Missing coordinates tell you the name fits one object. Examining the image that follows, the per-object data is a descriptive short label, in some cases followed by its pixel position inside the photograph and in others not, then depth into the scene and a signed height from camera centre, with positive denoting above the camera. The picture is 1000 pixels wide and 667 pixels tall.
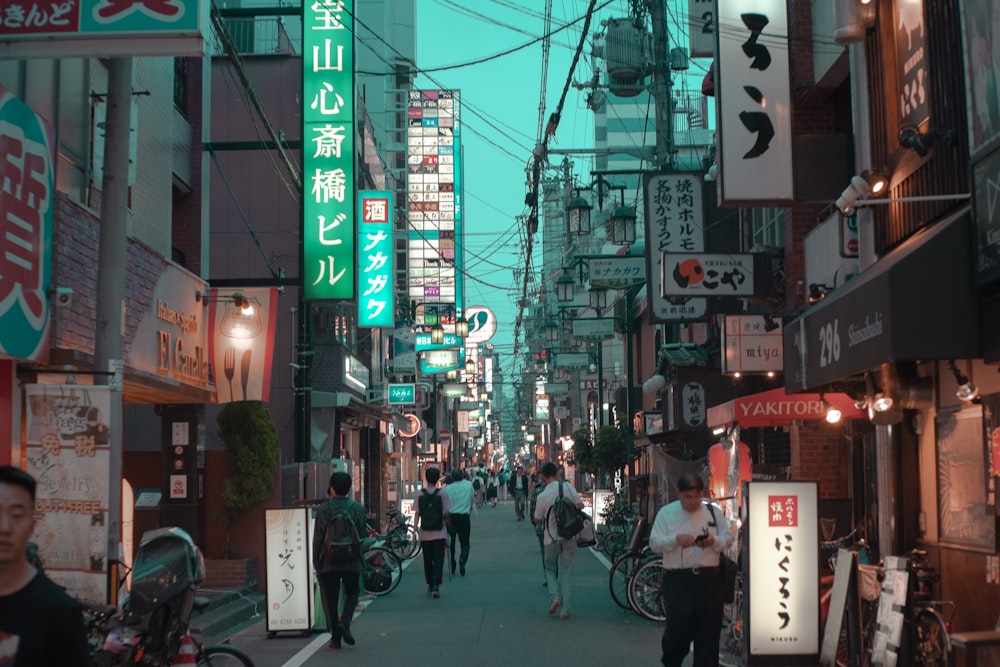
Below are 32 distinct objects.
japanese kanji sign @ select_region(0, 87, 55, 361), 9.79 +1.97
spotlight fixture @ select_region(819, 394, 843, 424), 12.16 +0.33
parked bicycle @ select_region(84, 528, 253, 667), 7.84 -1.08
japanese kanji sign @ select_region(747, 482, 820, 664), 10.41 -1.10
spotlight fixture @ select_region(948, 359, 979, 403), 8.64 +0.41
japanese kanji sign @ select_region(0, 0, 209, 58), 8.83 +3.21
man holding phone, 9.37 -1.11
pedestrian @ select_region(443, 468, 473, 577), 22.34 -1.16
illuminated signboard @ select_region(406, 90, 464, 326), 70.69 +17.39
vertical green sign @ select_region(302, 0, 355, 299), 21.66 +5.50
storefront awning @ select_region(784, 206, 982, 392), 8.32 +1.03
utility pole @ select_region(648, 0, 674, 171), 20.02 +6.21
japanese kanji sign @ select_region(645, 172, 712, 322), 17.75 +3.50
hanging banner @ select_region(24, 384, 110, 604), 8.99 -0.20
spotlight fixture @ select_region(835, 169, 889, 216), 10.27 +2.22
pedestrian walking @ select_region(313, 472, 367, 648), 12.94 -1.15
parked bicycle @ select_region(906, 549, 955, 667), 9.14 -1.39
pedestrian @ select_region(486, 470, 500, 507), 64.75 -2.27
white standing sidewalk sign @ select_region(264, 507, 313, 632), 13.84 -1.40
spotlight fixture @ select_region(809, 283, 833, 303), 13.83 +1.80
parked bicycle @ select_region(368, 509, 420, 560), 24.89 -2.01
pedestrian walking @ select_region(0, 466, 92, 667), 3.67 -0.48
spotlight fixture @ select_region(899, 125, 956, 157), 9.25 +2.44
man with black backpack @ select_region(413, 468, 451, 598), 18.59 -1.26
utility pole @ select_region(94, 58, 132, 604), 9.35 +1.46
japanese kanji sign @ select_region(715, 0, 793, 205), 12.80 +3.80
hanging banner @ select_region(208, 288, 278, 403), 16.52 +1.57
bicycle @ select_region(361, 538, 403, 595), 18.63 -1.90
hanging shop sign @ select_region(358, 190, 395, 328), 27.94 +4.58
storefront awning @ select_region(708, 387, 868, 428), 13.61 +0.44
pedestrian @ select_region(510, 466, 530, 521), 45.01 -1.61
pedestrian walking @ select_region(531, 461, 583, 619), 15.48 -1.36
